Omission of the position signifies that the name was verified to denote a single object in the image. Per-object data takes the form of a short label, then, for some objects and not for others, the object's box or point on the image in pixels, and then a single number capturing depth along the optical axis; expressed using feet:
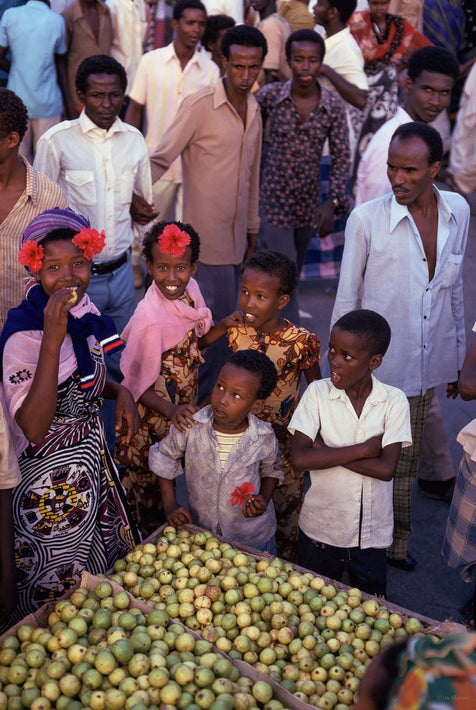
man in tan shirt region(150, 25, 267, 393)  15.42
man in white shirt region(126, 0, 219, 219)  19.99
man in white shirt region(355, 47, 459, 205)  14.40
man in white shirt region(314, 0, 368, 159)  20.27
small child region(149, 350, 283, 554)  9.71
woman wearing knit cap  8.05
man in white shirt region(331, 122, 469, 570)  11.41
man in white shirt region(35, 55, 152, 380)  13.57
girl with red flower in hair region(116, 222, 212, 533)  11.07
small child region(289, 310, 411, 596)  9.62
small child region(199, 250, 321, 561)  11.28
